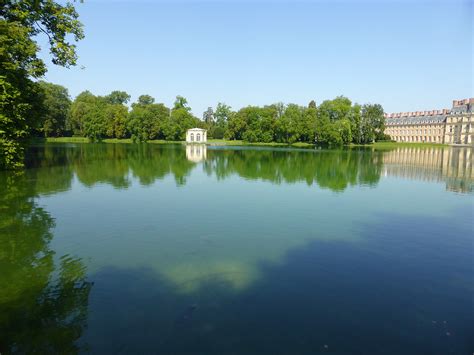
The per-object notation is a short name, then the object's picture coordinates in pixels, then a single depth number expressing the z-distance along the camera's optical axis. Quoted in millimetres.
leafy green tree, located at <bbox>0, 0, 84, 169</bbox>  20711
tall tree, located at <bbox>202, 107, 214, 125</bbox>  155000
